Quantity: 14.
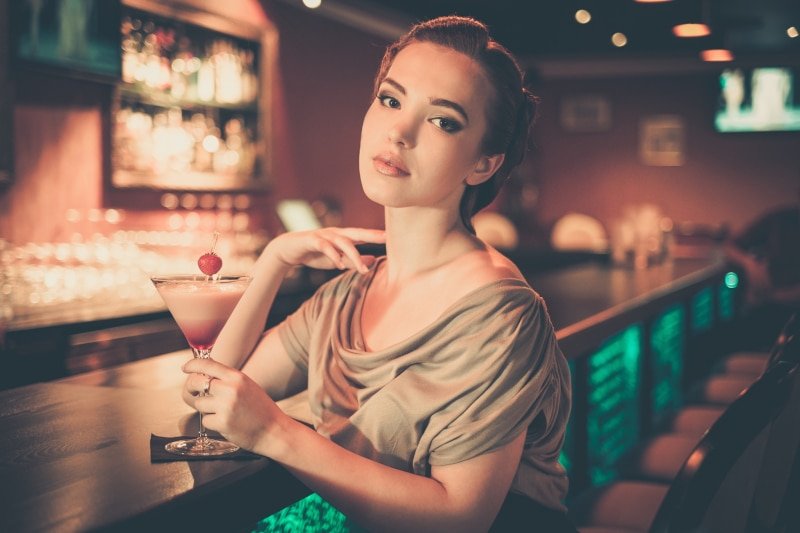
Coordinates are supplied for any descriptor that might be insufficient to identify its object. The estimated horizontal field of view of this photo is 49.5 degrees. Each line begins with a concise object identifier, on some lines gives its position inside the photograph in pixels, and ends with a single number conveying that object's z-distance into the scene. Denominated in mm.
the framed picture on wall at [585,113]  11453
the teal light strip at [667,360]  3891
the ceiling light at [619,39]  9581
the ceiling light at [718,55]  7113
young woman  1306
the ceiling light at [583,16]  8114
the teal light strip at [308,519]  1451
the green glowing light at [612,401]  2961
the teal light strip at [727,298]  5818
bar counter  1065
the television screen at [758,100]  10305
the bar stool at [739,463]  1040
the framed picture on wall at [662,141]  11070
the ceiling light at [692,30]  5703
